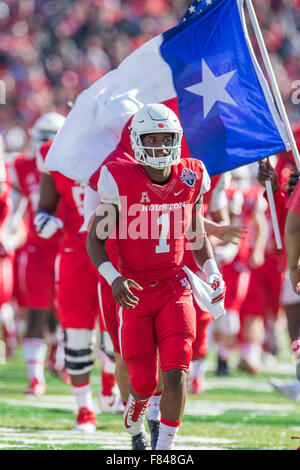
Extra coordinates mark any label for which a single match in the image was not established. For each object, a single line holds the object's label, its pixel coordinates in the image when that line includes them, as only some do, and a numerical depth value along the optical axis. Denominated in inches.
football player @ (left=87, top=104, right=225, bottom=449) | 397.4
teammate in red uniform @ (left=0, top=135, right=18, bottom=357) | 658.8
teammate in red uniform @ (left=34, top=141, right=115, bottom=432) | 531.5
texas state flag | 480.4
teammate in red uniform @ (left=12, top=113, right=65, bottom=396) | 675.4
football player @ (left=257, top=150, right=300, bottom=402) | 437.7
